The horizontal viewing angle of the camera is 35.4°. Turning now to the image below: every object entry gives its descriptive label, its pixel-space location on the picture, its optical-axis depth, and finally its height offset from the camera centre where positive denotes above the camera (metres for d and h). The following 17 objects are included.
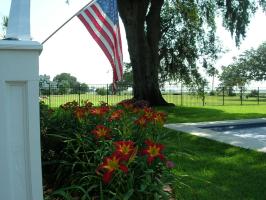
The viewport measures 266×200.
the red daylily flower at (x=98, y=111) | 4.14 -0.30
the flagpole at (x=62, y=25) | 5.03 +0.75
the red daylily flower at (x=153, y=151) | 2.76 -0.46
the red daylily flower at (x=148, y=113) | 3.98 -0.31
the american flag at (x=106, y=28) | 5.58 +0.75
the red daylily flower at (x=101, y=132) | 3.34 -0.40
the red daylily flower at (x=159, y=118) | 3.90 -0.34
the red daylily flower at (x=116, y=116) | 4.06 -0.33
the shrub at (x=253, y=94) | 40.85 -1.23
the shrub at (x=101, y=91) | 24.55 -0.53
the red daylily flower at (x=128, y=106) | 4.95 -0.29
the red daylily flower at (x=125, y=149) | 2.58 -0.43
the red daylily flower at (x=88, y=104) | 5.26 -0.29
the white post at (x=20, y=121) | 1.89 -0.18
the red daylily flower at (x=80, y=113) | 4.11 -0.31
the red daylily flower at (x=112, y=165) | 2.44 -0.49
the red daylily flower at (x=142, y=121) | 3.81 -0.36
